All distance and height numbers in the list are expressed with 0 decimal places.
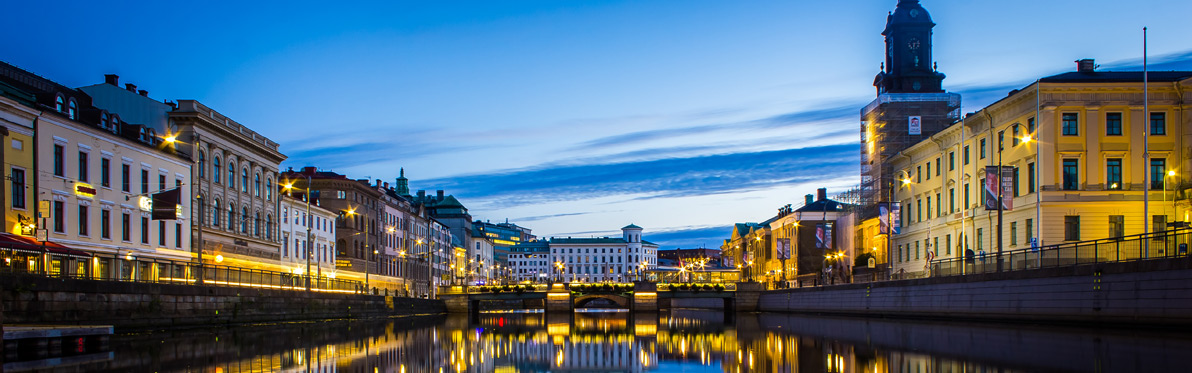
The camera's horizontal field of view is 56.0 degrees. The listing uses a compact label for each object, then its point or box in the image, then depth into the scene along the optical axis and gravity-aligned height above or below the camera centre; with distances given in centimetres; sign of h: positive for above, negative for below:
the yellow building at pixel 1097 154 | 5859 +382
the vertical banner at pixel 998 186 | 4781 +175
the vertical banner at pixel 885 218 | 6623 +55
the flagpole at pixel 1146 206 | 3419 +80
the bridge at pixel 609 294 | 9944 -594
